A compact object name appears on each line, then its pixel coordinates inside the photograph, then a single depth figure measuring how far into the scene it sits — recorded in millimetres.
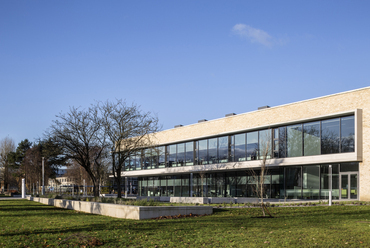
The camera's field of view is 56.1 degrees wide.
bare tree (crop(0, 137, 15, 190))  80062
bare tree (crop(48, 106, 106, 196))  30703
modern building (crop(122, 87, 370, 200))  28938
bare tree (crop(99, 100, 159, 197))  31062
